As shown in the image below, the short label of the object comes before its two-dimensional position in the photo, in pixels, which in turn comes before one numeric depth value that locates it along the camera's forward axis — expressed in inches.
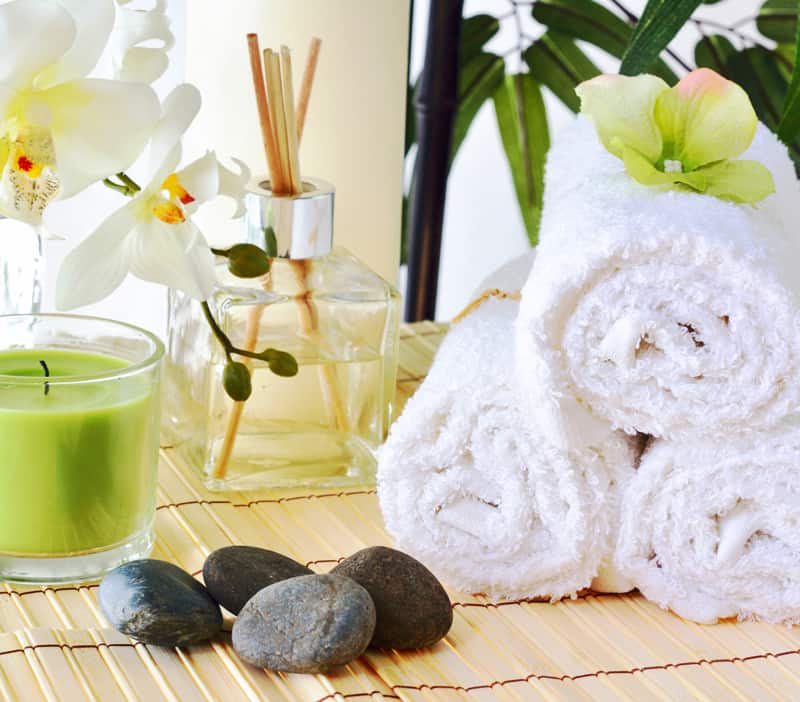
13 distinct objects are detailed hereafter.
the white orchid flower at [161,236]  42.4
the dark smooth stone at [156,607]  41.6
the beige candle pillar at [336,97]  49.0
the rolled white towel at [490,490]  43.4
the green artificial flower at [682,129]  44.1
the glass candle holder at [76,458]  42.9
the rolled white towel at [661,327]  42.1
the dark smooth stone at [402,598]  42.2
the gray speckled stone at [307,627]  41.2
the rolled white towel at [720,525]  42.8
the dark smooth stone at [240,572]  42.5
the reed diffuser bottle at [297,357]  46.6
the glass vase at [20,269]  47.0
